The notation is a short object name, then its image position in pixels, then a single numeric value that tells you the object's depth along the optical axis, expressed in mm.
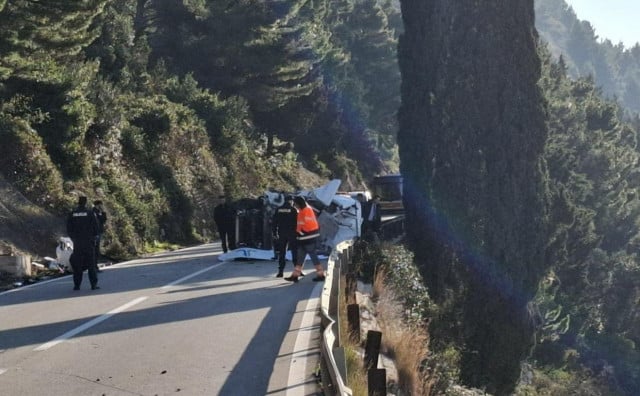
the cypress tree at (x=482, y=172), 28891
